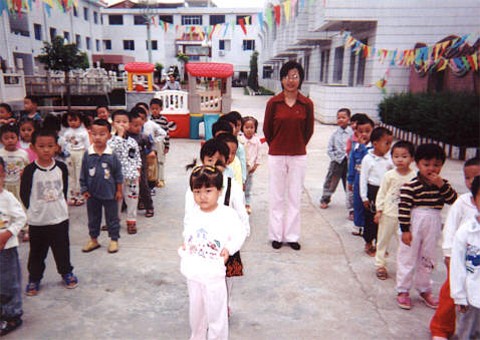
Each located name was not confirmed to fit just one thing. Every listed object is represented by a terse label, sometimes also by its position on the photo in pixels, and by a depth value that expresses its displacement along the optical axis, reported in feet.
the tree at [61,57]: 60.75
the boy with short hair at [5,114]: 17.25
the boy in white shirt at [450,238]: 8.09
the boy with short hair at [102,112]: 19.43
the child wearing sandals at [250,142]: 17.54
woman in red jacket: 13.47
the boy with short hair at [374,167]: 12.94
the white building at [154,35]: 111.75
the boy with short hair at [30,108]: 19.21
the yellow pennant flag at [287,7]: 42.47
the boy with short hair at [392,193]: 11.14
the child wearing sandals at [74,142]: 17.38
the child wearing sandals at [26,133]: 15.34
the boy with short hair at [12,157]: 13.20
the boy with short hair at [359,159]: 14.84
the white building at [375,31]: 42.86
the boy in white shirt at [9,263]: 8.80
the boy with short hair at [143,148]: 16.07
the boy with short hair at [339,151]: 17.57
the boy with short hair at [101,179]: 12.98
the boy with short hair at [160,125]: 20.27
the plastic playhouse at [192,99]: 35.63
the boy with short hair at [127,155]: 14.71
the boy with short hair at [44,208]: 10.64
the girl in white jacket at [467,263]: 7.55
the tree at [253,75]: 123.82
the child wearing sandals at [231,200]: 8.48
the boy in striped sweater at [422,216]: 9.72
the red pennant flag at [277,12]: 47.80
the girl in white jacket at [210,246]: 7.45
